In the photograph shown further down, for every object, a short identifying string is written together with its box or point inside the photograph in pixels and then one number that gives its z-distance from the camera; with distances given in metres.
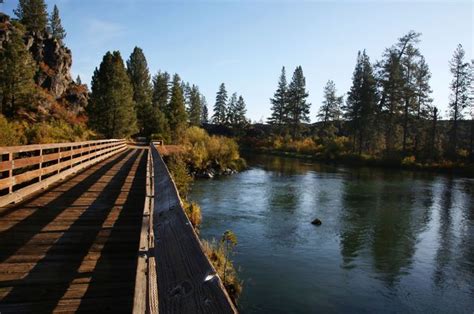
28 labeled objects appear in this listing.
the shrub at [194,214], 13.62
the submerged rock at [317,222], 15.74
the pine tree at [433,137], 45.72
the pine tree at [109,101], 39.81
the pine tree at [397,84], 52.00
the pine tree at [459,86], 49.09
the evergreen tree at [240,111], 110.01
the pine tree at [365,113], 57.31
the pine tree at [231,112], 113.50
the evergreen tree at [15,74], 40.94
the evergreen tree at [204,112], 165.50
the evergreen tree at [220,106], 125.00
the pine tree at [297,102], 86.25
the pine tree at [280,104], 89.56
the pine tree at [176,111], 68.44
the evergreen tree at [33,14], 75.25
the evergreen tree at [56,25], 93.06
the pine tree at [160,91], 92.44
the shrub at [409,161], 44.00
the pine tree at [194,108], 109.00
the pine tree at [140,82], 69.15
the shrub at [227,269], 8.38
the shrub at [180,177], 17.85
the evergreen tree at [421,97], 52.53
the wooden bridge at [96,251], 1.97
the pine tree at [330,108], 89.50
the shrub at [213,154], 32.03
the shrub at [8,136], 16.84
